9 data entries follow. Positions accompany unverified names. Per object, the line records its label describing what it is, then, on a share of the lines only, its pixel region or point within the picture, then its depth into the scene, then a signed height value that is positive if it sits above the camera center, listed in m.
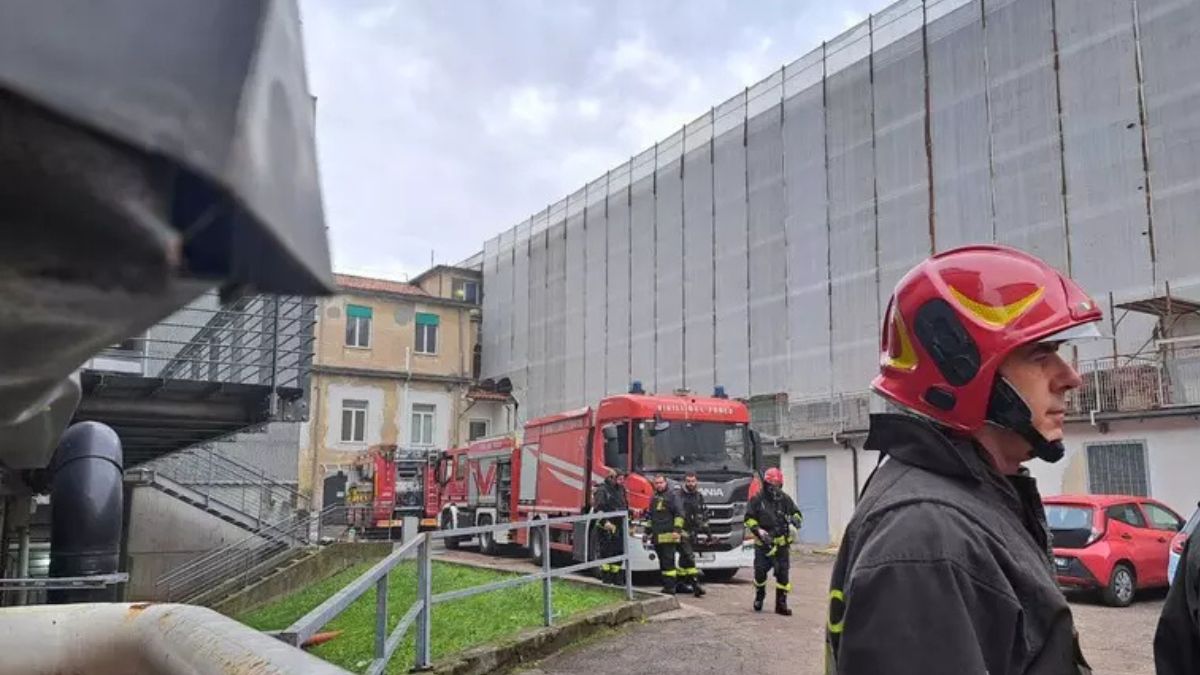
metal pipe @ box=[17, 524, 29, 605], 11.92 -1.54
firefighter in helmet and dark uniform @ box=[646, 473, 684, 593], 12.15 -1.14
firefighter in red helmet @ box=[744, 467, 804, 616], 10.73 -1.04
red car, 11.65 -1.29
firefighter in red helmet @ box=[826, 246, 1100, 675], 1.61 -0.08
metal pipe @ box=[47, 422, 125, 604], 9.23 -0.69
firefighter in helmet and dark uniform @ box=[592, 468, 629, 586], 12.91 -1.10
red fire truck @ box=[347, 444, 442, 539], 26.05 -1.52
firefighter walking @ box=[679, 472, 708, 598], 12.18 -1.14
